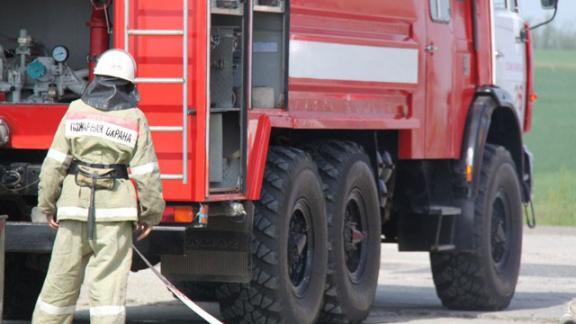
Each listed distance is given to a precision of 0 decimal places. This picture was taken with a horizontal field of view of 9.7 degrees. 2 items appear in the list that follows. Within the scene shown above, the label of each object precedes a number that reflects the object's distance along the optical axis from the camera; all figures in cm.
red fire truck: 1895
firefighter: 1718
